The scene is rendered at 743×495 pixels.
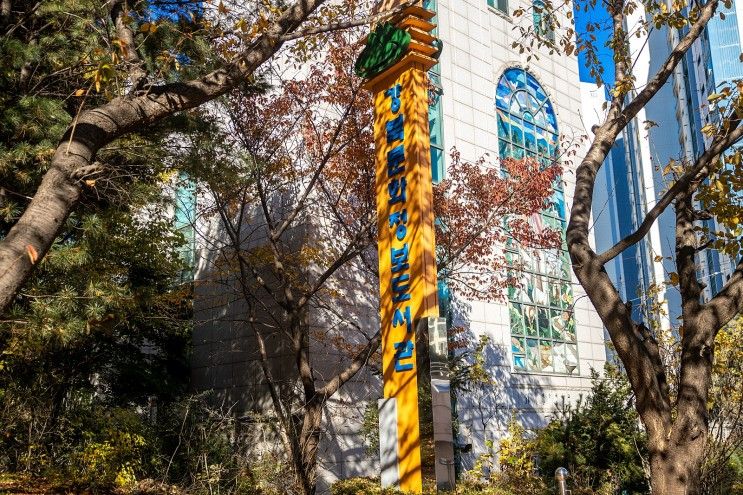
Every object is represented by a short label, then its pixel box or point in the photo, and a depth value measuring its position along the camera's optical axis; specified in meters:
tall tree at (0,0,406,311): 4.52
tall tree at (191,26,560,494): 12.89
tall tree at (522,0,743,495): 6.97
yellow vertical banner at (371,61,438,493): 8.16
